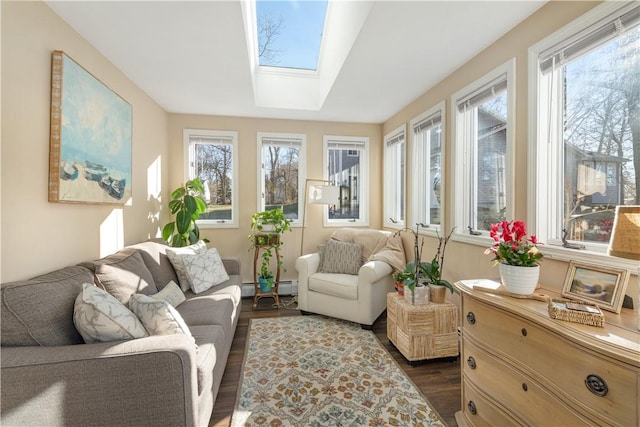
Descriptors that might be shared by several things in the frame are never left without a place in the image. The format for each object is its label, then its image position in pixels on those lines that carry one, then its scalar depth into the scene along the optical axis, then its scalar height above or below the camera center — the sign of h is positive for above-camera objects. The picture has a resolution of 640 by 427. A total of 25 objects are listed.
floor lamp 3.74 +0.25
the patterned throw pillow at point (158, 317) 1.45 -0.54
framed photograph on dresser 1.21 -0.32
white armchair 2.93 -0.84
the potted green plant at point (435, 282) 2.38 -0.59
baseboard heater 4.15 -1.09
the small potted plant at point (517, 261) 1.44 -0.24
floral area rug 1.74 -1.23
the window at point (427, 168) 2.97 +0.51
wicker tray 1.10 -0.40
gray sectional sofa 1.10 -0.65
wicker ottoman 2.26 -0.94
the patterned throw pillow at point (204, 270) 2.63 -0.56
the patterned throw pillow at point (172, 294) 2.22 -0.66
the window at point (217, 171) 4.01 +0.58
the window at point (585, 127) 1.45 +0.51
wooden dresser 0.95 -0.62
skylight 2.76 +1.91
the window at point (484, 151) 2.11 +0.53
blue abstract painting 1.86 +0.56
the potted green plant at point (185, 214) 3.37 -0.02
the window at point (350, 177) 4.38 +0.56
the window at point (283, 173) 4.15 +0.58
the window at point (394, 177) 3.87 +0.52
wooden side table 3.63 -0.47
